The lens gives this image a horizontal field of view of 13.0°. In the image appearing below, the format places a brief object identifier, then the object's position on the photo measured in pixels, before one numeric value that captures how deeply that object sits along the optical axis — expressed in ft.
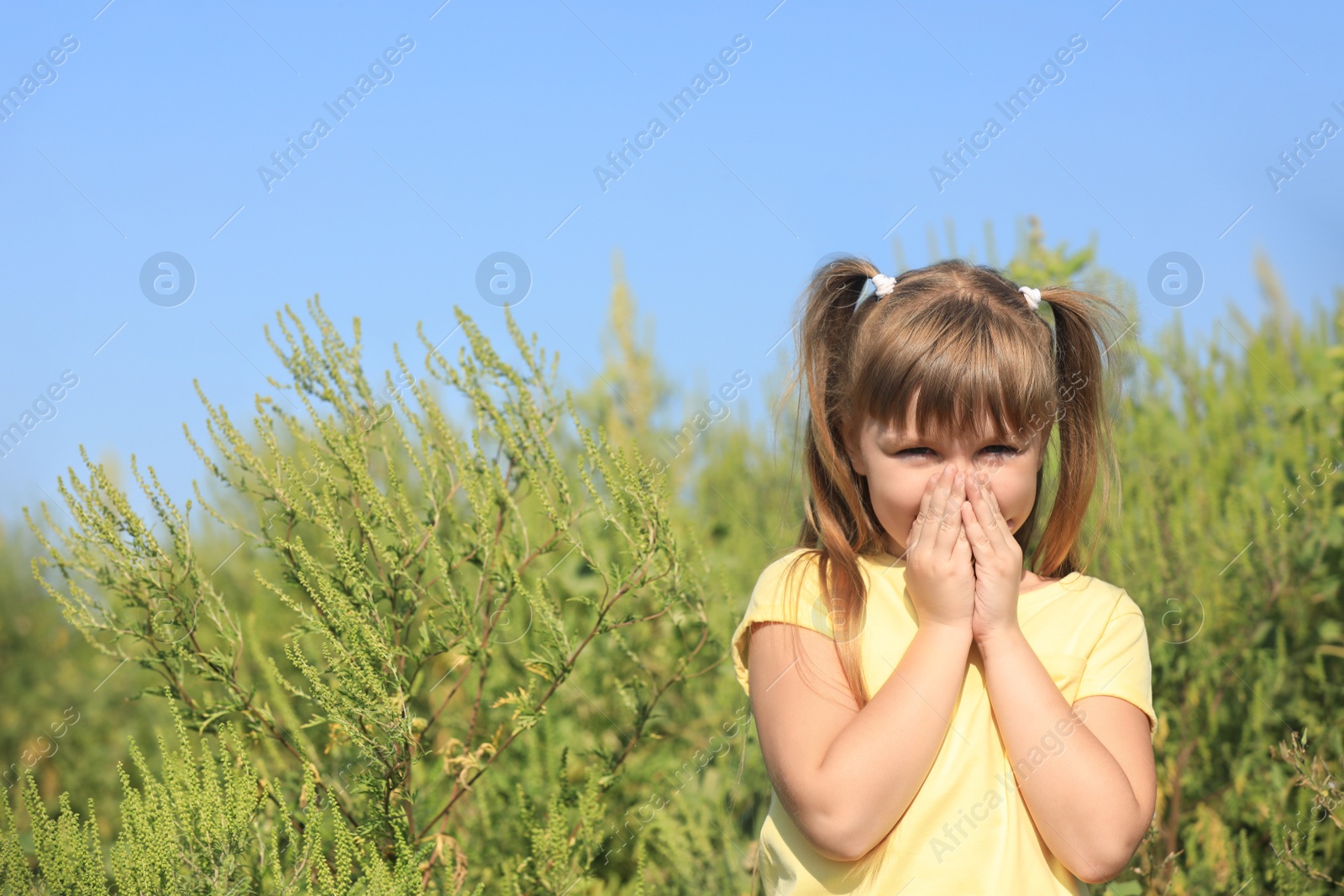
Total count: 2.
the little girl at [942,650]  13.28
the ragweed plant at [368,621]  13.45
